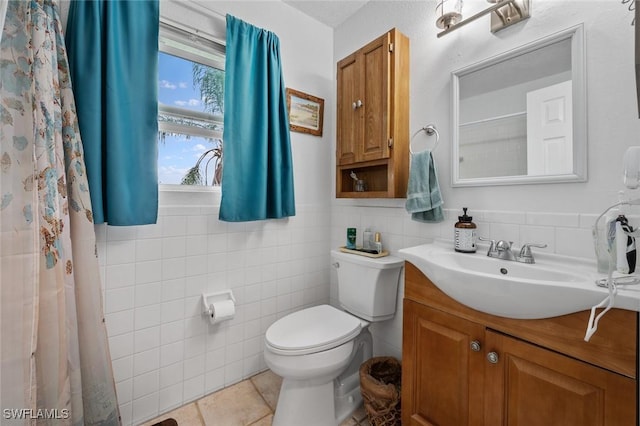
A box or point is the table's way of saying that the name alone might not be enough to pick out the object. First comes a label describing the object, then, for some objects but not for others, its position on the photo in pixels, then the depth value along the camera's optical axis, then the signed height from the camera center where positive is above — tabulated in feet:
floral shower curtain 2.99 -0.42
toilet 3.99 -1.99
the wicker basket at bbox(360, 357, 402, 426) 4.09 -2.85
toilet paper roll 4.79 -1.75
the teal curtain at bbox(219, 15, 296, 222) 4.98 +1.52
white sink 2.35 -0.72
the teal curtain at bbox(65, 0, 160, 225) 3.79 +1.61
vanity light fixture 3.64 +2.68
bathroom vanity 2.29 -1.59
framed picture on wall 6.06 +2.25
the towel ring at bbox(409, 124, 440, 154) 4.67 +1.38
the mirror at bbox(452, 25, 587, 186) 3.32 +1.29
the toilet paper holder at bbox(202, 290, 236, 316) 4.91 -1.60
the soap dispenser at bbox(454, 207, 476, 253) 4.00 -0.37
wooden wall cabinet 4.87 +1.87
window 4.90 +1.93
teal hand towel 4.44 +0.31
